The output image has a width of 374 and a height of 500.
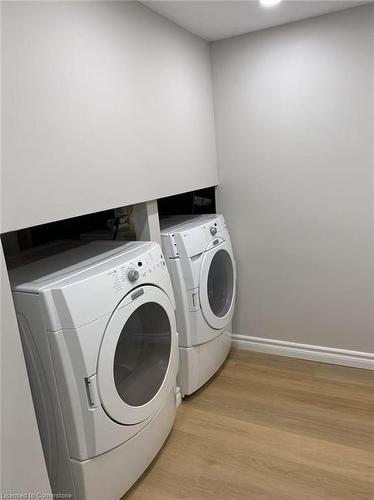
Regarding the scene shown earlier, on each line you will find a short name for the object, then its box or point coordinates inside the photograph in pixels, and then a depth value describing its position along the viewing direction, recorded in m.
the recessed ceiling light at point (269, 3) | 1.70
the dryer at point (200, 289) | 1.88
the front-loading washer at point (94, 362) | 1.20
